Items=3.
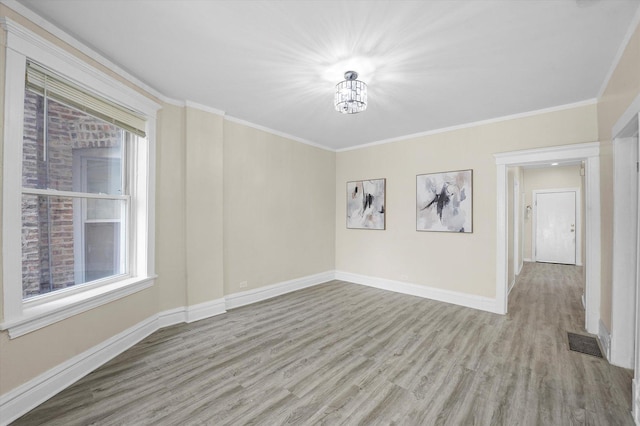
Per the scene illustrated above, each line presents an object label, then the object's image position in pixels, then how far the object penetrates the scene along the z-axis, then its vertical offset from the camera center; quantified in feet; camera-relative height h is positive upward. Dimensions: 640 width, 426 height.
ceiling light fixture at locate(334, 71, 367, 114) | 8.43 +3.83
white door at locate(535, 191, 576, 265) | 23.94 -1.22
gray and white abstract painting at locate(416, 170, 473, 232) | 13.39 +0.64
